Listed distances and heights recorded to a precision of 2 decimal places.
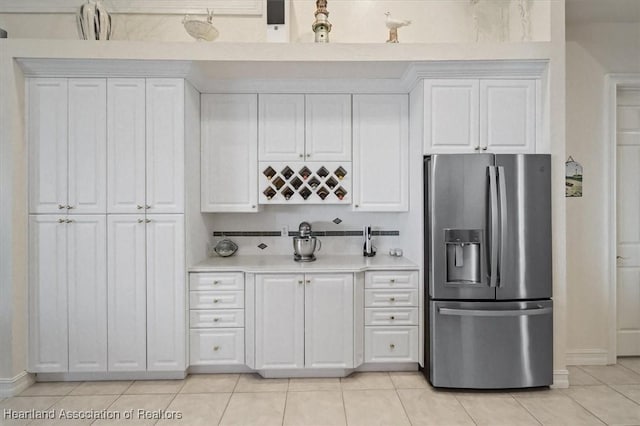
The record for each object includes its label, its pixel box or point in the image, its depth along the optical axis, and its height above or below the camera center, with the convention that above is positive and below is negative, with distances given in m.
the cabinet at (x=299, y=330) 2.94 -0.92
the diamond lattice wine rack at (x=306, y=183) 3.41 +0.26
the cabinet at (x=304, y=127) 3.37 +0.75
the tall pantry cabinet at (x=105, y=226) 2.88 -0.11
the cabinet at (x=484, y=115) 2.92 +0.74
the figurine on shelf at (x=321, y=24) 3.07 +1.53
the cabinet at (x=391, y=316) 3.03 -0.84
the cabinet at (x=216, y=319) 3.01 -0.86
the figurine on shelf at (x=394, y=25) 3.04 +1.49
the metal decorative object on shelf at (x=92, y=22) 2.89 +1.46
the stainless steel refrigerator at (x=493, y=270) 2.73 -0.43
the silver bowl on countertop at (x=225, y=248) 3.49 -0.34
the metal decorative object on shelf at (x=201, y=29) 2.88 +1.41
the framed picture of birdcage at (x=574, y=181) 3.26 +0.26
